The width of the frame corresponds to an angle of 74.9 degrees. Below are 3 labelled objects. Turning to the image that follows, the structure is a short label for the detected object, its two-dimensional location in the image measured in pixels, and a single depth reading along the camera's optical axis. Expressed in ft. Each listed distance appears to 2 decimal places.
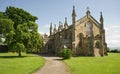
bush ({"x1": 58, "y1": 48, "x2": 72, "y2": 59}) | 62.98
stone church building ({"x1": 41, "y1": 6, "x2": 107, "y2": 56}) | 81.05
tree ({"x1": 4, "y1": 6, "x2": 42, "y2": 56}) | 67.60
